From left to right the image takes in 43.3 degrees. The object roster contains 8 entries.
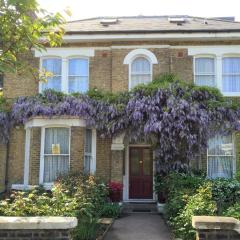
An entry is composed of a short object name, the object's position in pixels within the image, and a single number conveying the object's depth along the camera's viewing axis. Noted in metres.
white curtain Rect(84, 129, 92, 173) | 11.74
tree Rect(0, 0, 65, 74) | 5.10
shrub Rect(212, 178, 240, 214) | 9.03
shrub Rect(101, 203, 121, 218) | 9.88
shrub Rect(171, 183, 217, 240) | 6.32
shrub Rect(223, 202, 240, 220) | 6.04
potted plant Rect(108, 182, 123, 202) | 10.94
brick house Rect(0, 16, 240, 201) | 11.65
